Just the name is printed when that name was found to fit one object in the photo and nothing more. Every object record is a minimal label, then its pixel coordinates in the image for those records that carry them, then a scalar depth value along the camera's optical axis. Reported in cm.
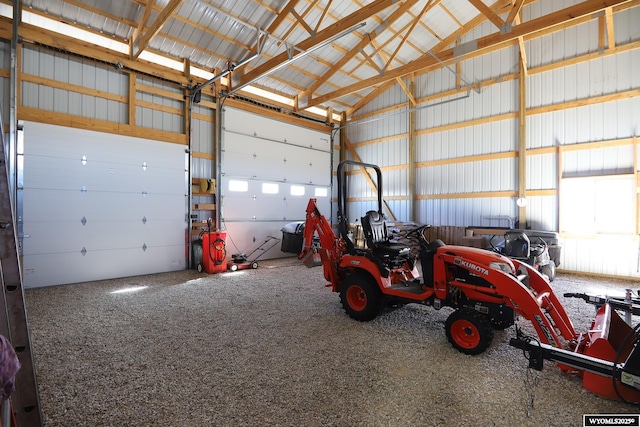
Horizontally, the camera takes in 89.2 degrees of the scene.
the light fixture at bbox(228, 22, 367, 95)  557
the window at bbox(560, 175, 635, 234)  670
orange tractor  232
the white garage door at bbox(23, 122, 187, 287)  599
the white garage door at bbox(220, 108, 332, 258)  887
